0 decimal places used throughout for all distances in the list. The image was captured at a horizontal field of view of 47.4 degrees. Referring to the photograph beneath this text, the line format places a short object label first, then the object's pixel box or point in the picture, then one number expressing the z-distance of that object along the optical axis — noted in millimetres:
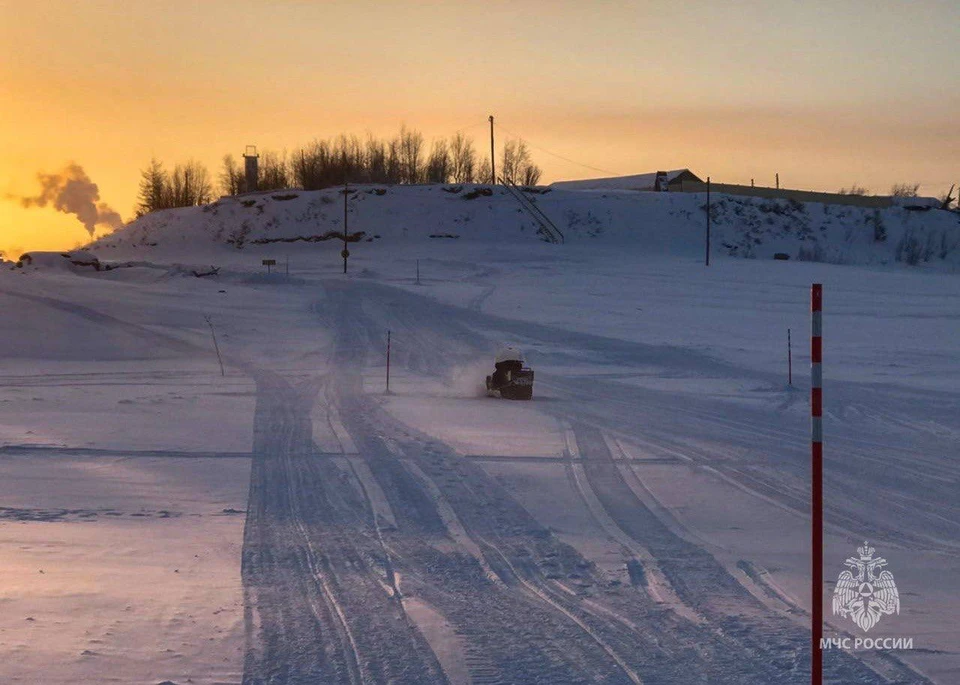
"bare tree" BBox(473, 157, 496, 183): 144625
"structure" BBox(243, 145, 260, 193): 133750
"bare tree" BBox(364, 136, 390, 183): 139500
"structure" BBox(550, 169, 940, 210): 105750
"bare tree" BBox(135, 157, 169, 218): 149625
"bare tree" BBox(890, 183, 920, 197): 136750
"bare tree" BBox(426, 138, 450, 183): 141750
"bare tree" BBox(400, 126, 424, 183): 143500
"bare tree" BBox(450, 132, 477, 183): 145625
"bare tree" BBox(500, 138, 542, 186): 146750
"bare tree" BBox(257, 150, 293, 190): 140625
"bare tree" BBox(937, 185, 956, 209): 109338
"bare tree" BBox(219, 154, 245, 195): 147875
